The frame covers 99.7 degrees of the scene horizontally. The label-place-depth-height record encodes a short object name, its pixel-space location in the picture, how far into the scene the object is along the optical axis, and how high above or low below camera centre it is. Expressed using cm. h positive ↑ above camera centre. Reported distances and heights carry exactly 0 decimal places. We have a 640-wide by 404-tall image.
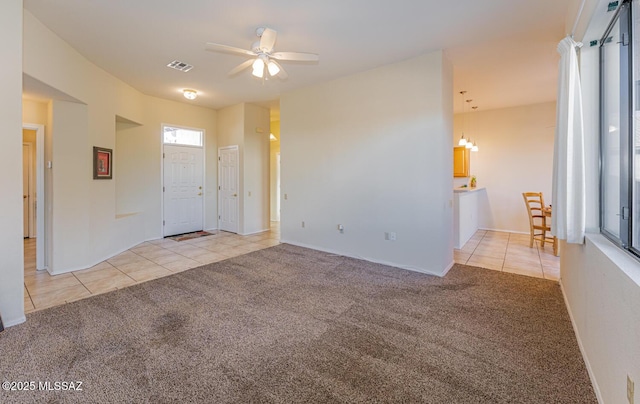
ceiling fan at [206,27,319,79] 285 +160
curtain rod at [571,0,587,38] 213 +152
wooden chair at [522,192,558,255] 474 -55
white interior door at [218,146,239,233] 659 +22
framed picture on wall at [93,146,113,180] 428 +54
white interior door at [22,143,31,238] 553 +41
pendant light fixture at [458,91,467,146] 598 +123
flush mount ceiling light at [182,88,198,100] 523 +201
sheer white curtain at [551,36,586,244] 210 +35
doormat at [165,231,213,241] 600 -90
